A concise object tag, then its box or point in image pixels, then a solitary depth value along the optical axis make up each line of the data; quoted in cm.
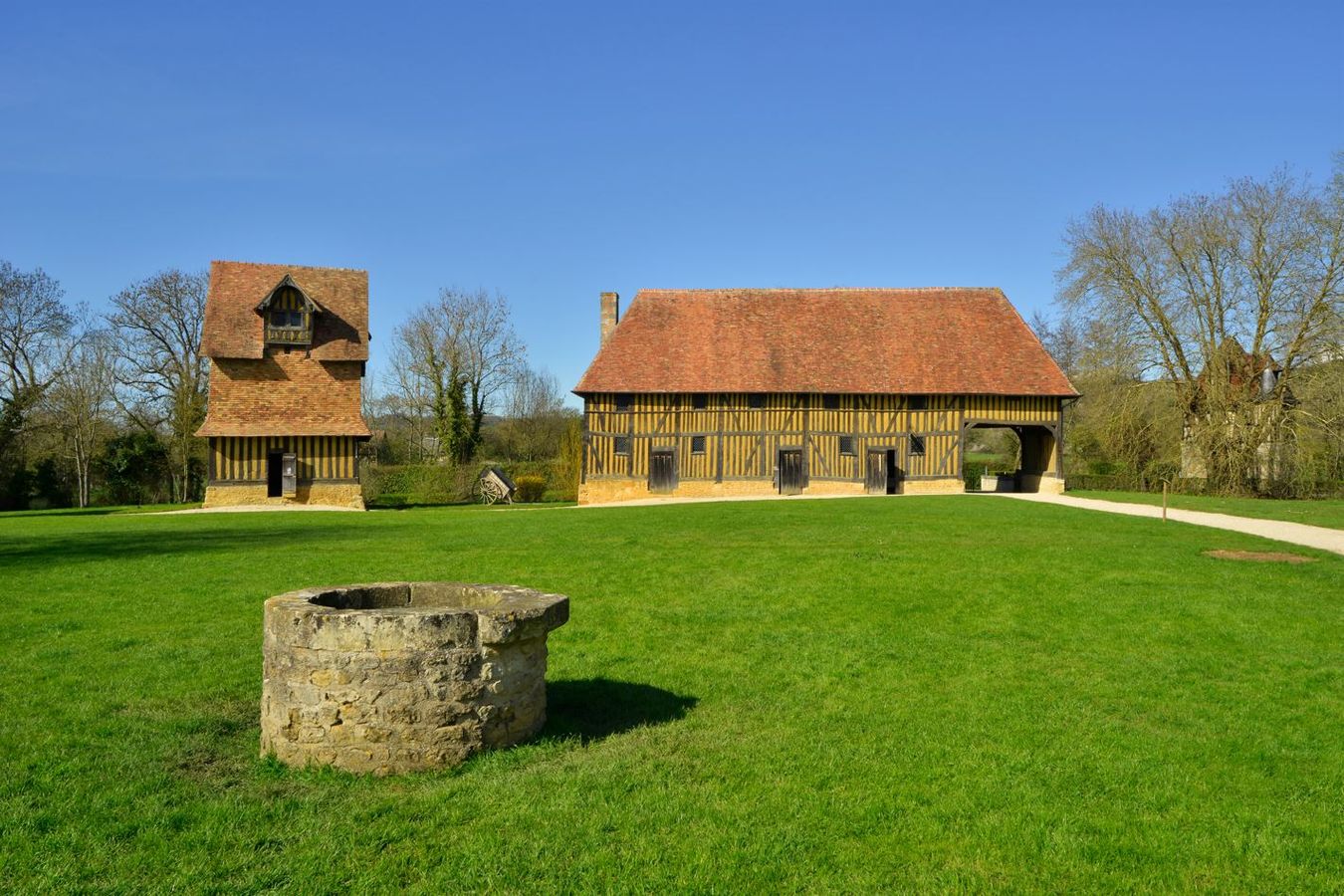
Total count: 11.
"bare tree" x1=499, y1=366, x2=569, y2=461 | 5281
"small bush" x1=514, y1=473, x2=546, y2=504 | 3684
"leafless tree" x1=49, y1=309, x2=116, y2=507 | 3738
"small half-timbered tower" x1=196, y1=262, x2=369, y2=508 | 2881
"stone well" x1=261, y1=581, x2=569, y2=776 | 598
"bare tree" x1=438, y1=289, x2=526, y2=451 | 4597
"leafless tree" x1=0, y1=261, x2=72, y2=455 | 3553
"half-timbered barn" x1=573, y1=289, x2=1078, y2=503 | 3067
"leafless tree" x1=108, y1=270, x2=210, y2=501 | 3925
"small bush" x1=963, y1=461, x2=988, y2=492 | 4016
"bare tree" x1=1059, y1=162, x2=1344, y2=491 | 3166
